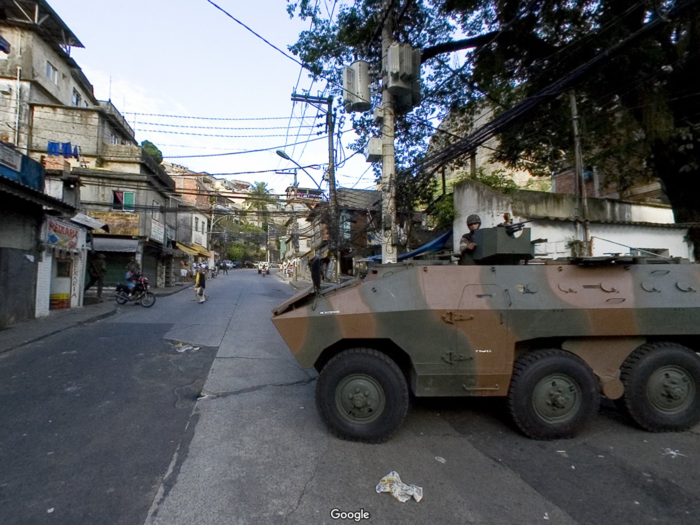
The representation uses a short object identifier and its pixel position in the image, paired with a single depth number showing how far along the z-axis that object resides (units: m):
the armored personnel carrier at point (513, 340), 3.39
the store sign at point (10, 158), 9.34
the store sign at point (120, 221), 20.45
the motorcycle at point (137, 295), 14.05
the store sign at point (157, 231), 22.31
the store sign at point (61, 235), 11.09
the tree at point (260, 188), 48.17
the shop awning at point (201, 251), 33.86
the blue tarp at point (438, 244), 11.99
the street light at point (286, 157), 14.85
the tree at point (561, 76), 7.77
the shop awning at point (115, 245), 19.56
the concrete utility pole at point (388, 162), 8.52
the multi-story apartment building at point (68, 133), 19.06
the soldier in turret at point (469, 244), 4.03
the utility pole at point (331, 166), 13.88
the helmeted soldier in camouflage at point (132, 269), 14.32
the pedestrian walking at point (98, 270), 14.73
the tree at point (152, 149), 37.24
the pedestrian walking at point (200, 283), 15.89
